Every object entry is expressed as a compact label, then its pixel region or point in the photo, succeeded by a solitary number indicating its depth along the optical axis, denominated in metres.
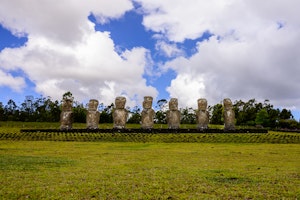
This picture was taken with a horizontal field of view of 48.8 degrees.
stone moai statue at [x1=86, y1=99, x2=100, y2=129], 42.97
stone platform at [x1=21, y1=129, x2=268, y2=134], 38.91
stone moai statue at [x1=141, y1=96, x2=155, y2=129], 42.31
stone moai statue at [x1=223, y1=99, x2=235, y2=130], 42.34
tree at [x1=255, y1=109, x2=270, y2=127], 71.06
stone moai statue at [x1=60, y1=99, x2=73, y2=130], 43.06
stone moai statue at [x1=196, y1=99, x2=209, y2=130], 42.94
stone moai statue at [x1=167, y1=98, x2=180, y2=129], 42.78
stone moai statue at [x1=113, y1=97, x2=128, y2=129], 42.59
